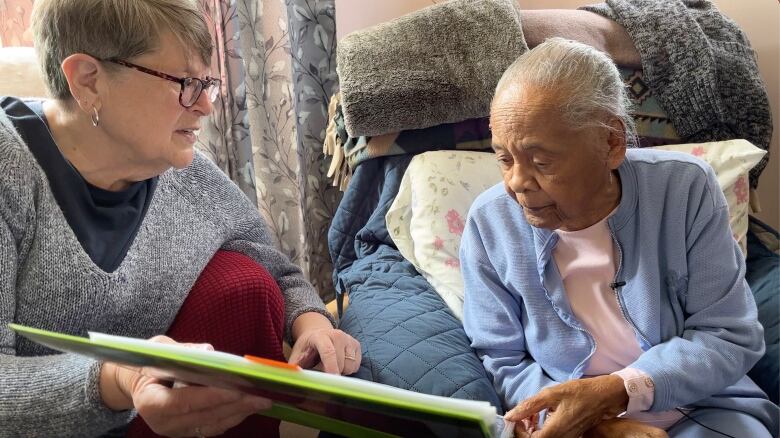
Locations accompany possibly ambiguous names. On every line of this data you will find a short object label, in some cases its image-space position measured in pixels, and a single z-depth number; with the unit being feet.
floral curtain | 6.51
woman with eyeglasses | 3.18
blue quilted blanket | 3.99
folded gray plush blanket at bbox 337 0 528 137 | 5.49
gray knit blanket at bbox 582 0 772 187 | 5.56
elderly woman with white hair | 3.55
